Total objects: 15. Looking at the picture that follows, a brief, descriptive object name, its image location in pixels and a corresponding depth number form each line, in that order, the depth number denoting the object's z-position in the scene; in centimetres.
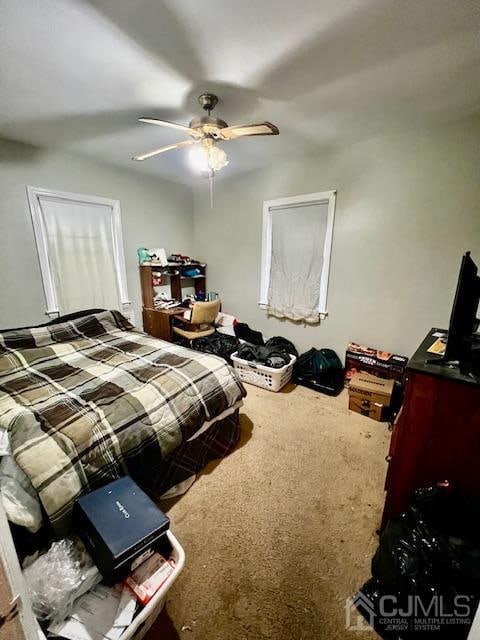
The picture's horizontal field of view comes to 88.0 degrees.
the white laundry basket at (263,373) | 265
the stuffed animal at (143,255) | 327
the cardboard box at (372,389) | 220
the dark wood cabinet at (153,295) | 325
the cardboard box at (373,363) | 242
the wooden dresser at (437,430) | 99
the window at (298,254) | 276
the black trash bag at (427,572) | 84
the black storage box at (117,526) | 85
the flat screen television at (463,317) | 107
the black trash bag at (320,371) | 269
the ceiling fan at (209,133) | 155
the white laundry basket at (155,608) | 77
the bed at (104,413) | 104
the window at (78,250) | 254
